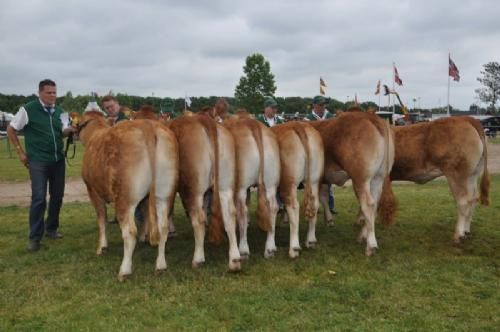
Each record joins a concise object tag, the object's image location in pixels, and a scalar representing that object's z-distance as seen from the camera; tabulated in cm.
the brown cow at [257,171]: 589
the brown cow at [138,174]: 526
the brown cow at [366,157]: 631
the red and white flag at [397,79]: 3656
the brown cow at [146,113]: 712
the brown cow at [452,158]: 685
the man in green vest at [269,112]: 882
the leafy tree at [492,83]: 6244
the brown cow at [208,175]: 559
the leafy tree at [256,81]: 5397
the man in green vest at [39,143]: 675
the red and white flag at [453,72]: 3089
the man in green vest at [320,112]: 928
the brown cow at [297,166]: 630
